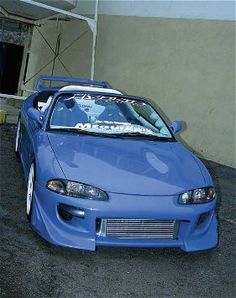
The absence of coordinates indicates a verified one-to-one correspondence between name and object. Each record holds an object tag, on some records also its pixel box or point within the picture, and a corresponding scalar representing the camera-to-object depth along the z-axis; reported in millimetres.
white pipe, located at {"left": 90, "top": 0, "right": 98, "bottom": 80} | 10984
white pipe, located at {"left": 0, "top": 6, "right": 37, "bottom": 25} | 13400
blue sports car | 3479
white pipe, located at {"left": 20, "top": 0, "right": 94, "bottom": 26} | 10602
